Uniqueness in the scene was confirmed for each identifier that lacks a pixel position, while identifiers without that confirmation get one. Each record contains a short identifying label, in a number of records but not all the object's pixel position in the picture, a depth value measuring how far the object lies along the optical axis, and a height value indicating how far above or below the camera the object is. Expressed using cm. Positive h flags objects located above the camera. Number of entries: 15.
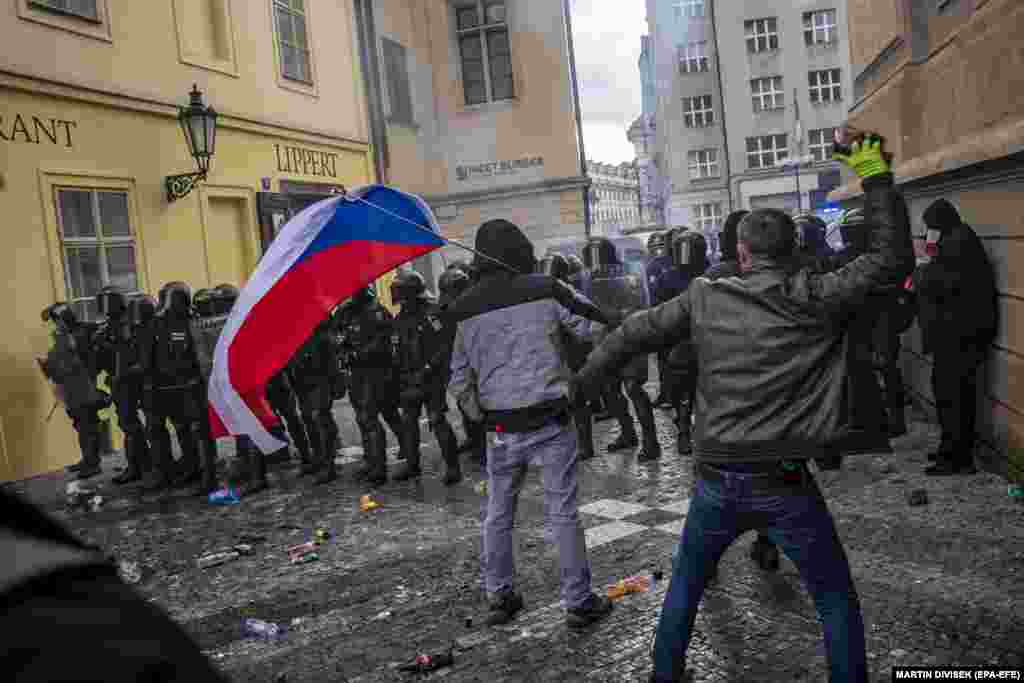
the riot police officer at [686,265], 794 +0
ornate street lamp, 1070 +218
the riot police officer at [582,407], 841 -120
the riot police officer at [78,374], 942 -53
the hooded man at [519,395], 446 -57
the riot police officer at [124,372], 911 -54
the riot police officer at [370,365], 828 -64
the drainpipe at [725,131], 4853 +695
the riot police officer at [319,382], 864 -78
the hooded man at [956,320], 628 -57
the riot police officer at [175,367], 855 -49
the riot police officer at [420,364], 810 -67
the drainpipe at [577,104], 2152 +408
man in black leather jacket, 312 -52
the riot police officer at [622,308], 816 -44
